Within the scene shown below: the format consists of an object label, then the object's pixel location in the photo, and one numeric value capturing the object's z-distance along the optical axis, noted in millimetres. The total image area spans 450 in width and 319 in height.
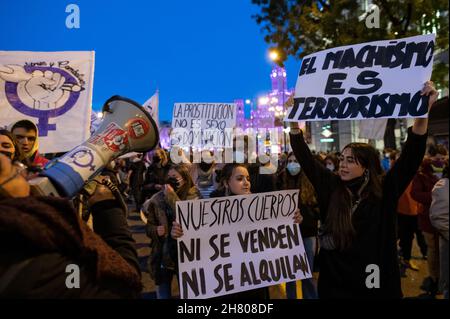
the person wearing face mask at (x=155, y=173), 7455
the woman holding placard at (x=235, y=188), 2691
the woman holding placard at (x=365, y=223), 2311
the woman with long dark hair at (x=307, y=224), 3914
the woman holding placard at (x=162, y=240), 3352
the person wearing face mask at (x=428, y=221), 4438
